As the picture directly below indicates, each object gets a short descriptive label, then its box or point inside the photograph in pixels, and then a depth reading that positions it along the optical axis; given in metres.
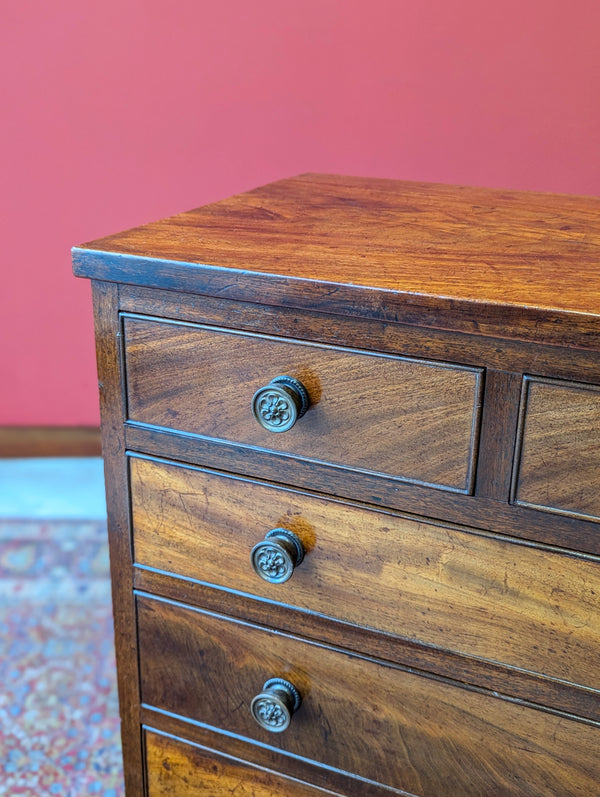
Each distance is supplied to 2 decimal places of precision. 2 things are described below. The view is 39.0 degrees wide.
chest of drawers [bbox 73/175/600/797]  0.67
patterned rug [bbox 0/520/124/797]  1.31
